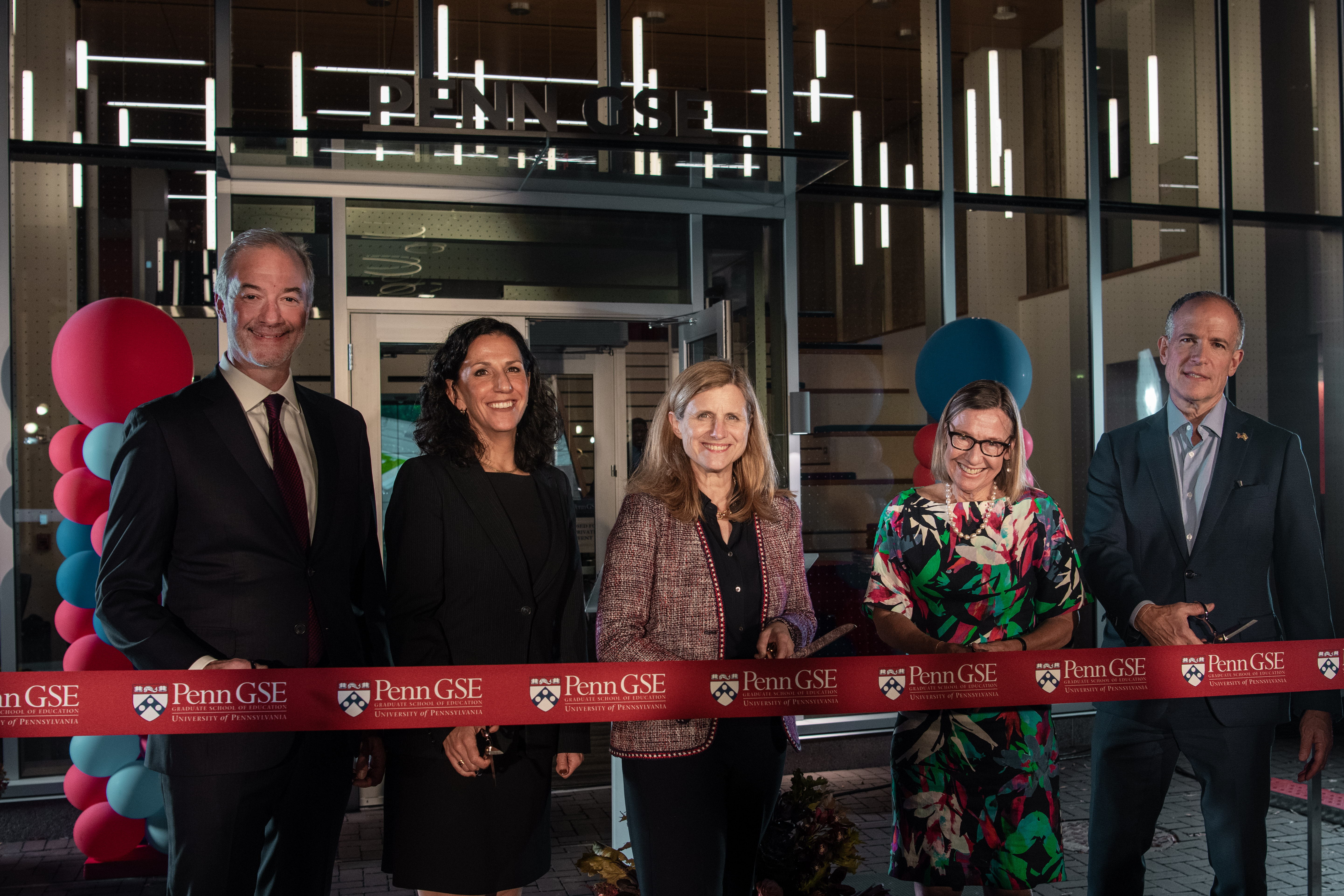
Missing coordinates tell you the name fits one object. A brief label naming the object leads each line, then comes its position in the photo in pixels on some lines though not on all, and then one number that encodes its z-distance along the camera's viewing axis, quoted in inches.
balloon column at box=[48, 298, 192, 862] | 146.1
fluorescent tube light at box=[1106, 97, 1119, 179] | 265.6
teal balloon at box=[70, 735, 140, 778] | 148.5
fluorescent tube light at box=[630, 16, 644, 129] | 241.1
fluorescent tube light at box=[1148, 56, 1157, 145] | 270.8
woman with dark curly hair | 89.3
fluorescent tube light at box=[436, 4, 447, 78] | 226.2
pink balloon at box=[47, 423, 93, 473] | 152.1
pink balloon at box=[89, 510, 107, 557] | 144.2
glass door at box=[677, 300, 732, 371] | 217.3
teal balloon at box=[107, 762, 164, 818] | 148.6
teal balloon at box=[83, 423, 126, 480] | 144.6
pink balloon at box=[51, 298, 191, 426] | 146.1
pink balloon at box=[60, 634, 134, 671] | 145.4
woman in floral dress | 98.5
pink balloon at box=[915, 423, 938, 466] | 205.3
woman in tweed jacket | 89.0
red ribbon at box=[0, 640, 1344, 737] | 85.3
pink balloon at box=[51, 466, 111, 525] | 148.8
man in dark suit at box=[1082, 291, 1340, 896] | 106.0
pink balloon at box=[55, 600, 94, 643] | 150.1
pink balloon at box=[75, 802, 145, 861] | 152.3
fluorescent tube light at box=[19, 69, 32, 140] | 203.5
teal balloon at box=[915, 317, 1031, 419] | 186.7
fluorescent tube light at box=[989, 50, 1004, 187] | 258.1
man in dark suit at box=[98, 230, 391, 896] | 83.5
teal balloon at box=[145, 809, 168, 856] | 150.4
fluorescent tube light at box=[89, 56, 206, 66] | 210.8
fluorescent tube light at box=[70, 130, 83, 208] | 206.1
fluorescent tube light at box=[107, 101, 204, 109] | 210.5
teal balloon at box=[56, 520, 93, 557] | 151.3
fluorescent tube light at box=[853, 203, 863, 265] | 251.6
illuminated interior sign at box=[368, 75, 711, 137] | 182.5
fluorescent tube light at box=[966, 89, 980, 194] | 256.7
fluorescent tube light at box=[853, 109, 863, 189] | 250.5
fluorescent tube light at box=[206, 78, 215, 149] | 212.5
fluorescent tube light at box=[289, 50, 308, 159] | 217.5
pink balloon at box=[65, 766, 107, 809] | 155.6
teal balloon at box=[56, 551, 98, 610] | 147.4
